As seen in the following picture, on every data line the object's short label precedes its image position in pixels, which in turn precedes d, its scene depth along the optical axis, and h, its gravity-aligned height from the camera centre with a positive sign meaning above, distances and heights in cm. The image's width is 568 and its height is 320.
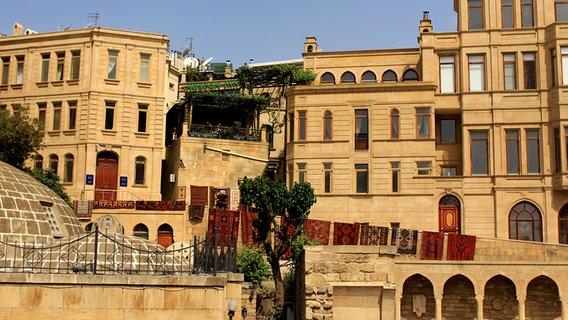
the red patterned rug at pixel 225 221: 3912 +90
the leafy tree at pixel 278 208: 3453 +149
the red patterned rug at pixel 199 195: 4159 +239
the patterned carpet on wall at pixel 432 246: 3762 -22
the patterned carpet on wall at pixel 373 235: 3891 +30
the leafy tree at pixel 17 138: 3972 +525
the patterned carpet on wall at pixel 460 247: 3753 -24
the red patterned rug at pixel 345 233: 3922 +37
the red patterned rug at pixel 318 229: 3903 +55
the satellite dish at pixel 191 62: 6289 +1513
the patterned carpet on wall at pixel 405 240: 3792 +6
